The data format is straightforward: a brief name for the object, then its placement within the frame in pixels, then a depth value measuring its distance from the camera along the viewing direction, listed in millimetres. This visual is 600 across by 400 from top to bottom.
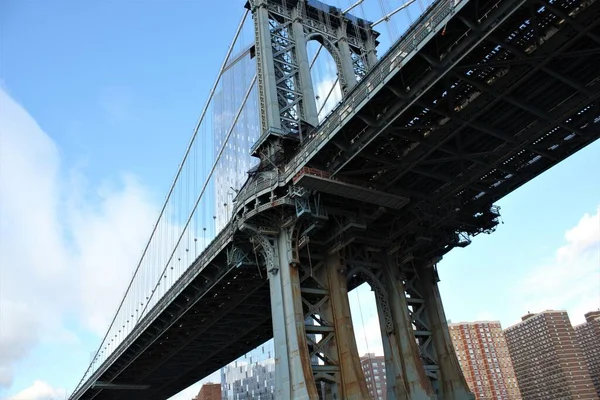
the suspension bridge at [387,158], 21609
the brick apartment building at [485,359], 141750
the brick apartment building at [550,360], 158000
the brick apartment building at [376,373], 151375
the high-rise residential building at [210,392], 192750
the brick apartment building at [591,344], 174612
